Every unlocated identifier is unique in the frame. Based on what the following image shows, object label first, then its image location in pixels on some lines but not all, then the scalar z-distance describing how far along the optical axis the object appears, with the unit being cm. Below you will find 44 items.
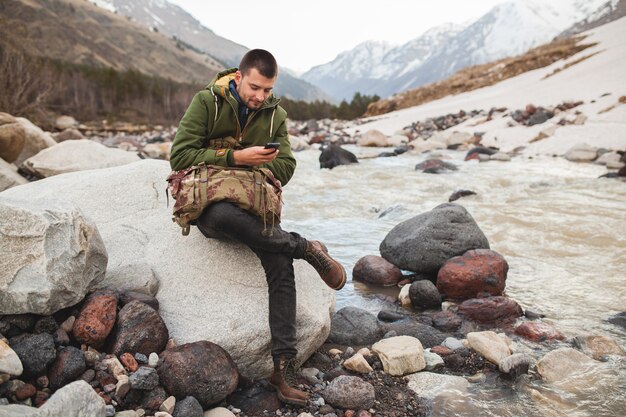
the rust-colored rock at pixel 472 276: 496
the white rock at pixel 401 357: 341
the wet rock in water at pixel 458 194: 982
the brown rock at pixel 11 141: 869
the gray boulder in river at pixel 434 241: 554
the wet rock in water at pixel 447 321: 431
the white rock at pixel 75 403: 204
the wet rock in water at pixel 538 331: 400
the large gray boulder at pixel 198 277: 320
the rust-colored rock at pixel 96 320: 284
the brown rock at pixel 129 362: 276
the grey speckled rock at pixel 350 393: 292
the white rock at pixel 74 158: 814
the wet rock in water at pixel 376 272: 552
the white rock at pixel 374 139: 2175
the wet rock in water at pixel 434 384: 319
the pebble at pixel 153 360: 280
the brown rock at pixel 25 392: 237
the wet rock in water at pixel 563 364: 335
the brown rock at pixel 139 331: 288
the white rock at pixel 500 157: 1527
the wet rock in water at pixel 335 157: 1495
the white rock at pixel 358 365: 337
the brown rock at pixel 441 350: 369
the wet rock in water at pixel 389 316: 453
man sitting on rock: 313
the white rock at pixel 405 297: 491
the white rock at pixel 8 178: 667
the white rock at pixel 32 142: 977
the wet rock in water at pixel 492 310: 445
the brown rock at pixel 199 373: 269
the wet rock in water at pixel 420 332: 396
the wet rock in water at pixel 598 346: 366
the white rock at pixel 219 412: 269
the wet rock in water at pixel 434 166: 1341
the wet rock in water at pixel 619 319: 421
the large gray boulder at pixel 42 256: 263
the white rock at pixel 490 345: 354
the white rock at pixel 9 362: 232
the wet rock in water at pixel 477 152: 1596
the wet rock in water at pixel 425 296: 482
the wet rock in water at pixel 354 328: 397
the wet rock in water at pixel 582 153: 1375
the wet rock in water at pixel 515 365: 333
